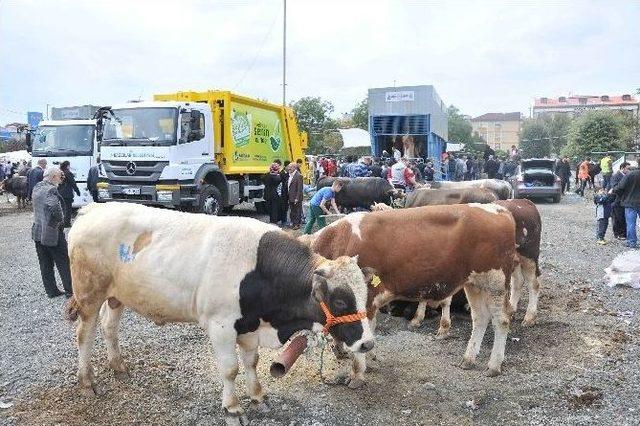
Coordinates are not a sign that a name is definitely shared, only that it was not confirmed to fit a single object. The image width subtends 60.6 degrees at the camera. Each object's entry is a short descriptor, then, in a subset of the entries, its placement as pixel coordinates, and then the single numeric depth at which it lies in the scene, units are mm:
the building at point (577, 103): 125862
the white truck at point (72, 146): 16188
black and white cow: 4156
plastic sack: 8352
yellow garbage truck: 12906
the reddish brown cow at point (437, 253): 5371
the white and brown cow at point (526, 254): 6785
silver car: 21016
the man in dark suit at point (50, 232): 7586
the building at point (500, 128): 150500
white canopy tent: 30953
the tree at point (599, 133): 39938
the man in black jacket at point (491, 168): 25562
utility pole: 28711
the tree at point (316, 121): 46406
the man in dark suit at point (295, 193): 14141
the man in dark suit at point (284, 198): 15336
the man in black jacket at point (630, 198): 11195
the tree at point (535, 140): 70062
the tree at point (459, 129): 94375
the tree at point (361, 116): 58844
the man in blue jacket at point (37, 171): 15719
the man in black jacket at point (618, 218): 12508
